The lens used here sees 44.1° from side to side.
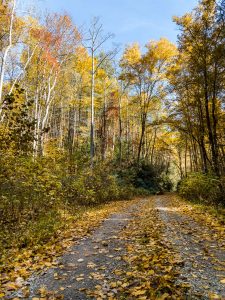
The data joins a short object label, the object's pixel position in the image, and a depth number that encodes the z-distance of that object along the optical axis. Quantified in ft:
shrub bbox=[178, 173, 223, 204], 38.88
